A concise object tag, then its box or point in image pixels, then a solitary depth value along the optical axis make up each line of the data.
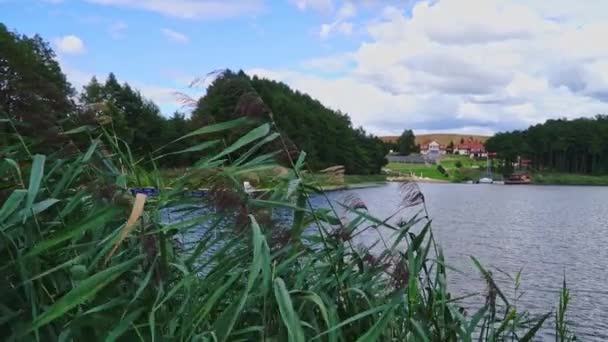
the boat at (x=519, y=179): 155.38
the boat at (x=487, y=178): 163.38
